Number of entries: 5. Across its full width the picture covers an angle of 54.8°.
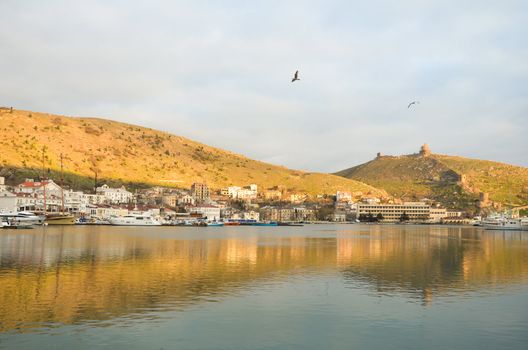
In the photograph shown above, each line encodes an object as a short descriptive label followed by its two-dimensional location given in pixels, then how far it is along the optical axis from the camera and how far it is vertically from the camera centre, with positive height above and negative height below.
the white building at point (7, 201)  113.69 +1.22
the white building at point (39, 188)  128.25 +5.03
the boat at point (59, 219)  113.31 -2.54
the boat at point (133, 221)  127.19 -2.79
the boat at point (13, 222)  87.06 -2.75
